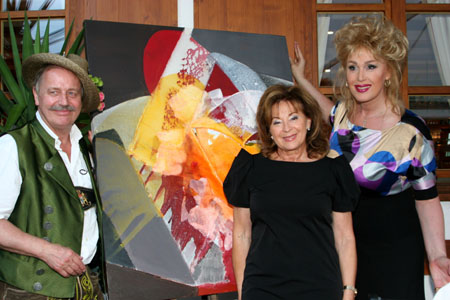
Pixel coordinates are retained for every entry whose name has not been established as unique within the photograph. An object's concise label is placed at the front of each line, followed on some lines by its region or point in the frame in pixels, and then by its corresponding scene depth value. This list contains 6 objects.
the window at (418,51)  2.88
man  1.58
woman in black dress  1.58
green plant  2.01
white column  2.76
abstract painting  1.89
